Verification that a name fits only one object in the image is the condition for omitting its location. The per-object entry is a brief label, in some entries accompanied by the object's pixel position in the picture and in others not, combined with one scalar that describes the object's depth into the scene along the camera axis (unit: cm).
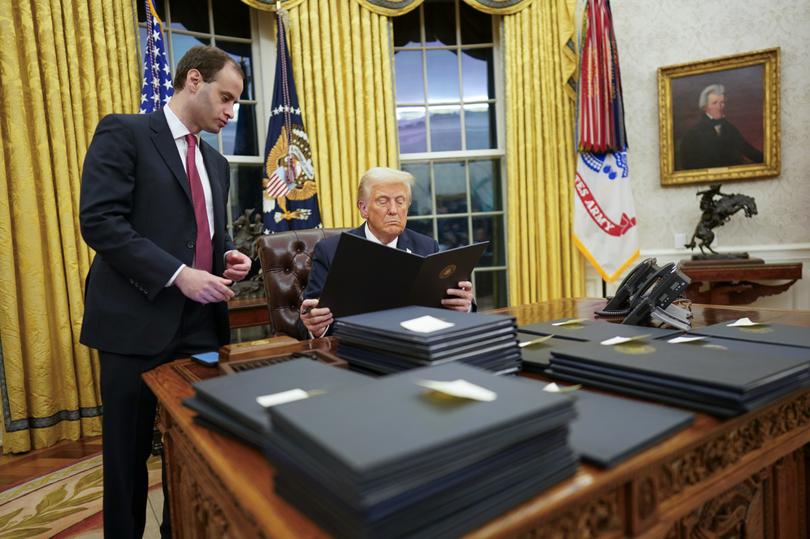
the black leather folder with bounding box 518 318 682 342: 135
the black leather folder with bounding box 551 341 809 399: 88
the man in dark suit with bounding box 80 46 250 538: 161
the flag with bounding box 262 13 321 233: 411
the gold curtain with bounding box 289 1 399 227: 427
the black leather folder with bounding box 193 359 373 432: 82
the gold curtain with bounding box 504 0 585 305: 464
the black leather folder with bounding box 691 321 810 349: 121
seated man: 226
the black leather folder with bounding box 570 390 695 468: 72
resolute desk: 65
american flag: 347
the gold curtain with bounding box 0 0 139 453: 313
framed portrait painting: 441
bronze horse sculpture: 418
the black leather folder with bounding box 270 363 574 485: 55
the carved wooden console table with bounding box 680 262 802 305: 406
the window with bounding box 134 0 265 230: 421
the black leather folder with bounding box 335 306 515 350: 103
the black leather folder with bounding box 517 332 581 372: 116
